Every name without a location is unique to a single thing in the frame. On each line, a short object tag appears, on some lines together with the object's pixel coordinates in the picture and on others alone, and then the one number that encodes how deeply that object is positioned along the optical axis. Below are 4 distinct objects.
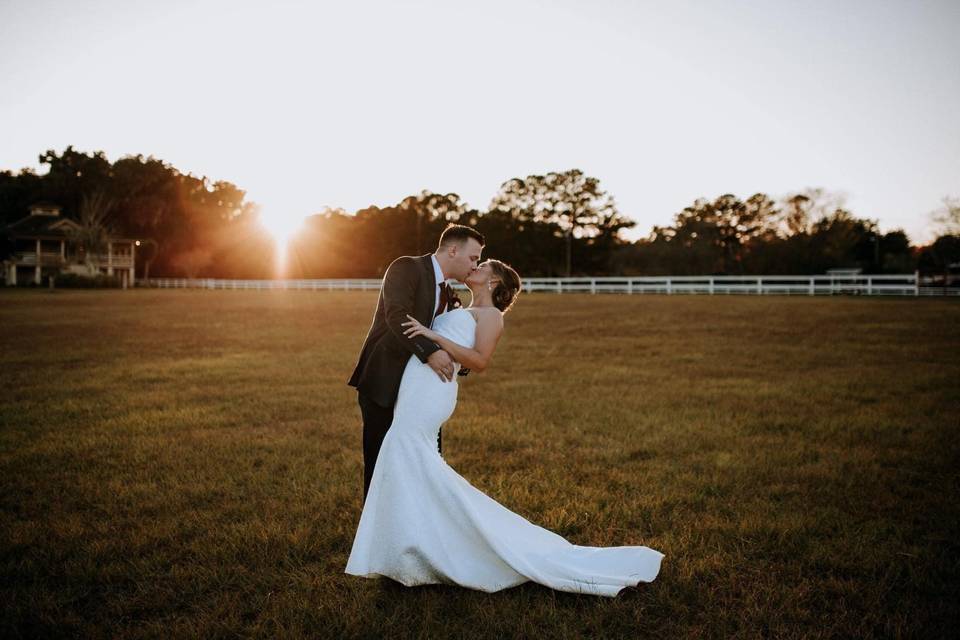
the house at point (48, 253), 62.34
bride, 3.63
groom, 3.89
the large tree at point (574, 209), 72.44
